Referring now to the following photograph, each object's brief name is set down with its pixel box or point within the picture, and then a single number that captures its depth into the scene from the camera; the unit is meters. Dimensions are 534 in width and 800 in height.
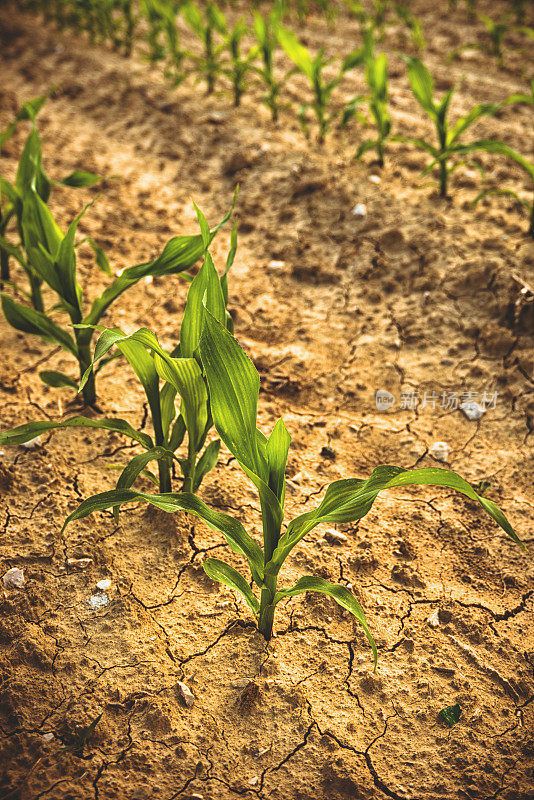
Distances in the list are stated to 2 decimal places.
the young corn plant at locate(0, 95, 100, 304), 2.20
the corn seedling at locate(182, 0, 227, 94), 3.67
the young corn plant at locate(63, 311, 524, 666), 1.36
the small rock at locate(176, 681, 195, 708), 1.46
